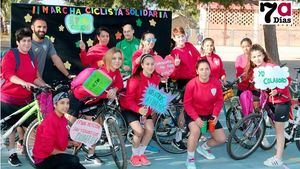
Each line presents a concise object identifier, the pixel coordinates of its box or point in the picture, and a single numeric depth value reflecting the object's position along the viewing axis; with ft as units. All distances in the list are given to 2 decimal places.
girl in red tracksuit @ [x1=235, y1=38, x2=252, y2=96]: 23.29
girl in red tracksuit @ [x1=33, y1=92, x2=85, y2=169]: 15.05
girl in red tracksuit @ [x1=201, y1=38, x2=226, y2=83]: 23.65
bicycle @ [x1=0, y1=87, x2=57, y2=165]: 18.34
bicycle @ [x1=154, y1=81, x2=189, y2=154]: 22.07
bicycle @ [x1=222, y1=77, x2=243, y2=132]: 23.56
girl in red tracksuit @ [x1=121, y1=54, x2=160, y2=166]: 19.63
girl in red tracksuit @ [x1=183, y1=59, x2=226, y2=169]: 19.49
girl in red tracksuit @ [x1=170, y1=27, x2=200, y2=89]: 23.68
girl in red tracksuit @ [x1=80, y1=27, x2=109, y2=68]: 23.25
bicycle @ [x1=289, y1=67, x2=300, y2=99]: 25.36
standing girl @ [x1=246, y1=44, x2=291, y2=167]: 20.12
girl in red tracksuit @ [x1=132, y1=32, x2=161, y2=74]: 22.29
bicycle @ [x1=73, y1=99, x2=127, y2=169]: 18.51
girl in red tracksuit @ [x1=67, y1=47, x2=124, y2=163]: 19.11
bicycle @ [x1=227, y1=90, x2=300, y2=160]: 20.76
